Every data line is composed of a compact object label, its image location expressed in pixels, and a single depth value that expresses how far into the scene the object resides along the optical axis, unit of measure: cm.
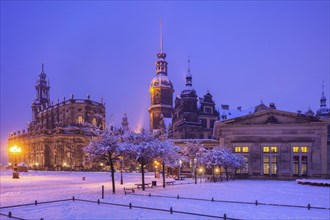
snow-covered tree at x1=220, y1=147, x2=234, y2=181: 4506
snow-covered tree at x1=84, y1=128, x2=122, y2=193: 3166
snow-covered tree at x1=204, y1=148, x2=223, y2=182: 4509
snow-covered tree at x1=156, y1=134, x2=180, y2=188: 3419
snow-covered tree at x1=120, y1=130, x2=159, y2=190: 3255
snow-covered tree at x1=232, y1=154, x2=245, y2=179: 4664
